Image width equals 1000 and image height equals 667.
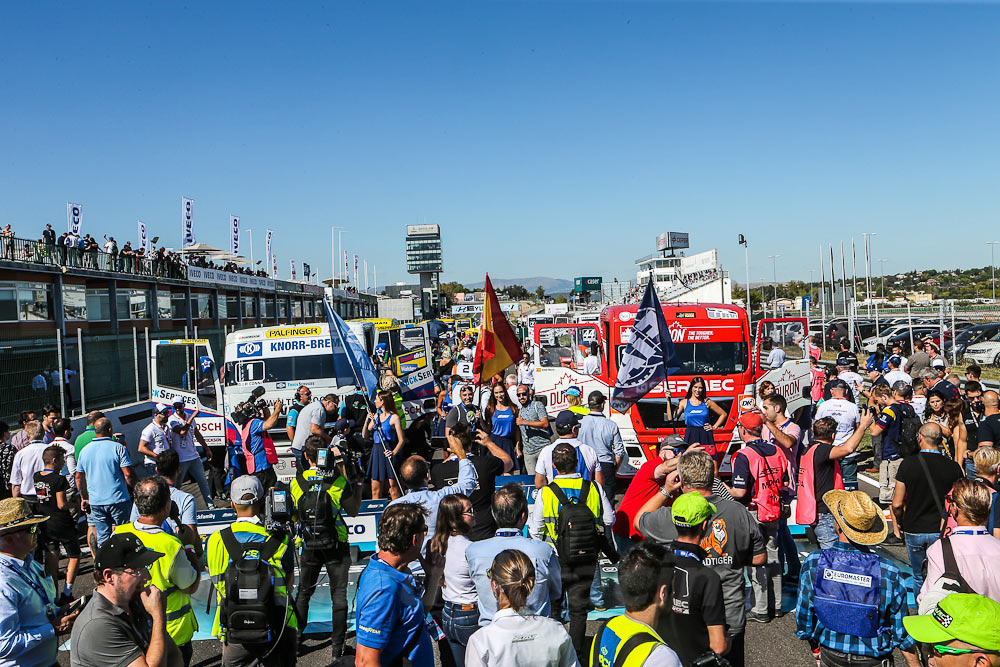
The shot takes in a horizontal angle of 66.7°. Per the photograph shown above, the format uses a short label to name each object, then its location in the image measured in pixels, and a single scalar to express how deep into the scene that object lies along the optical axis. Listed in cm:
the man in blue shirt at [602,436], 859
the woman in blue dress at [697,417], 972
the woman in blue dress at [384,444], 885
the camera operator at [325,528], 586
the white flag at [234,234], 5762
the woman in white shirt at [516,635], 330
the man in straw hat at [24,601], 369
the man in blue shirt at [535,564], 435
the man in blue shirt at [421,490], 552
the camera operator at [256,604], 440
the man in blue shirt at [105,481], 760
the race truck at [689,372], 1249
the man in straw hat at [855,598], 389
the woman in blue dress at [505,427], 1003
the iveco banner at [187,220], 4288
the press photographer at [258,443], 993
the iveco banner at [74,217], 3422
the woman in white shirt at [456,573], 470
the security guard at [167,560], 439
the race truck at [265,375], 1360
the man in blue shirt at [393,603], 371
